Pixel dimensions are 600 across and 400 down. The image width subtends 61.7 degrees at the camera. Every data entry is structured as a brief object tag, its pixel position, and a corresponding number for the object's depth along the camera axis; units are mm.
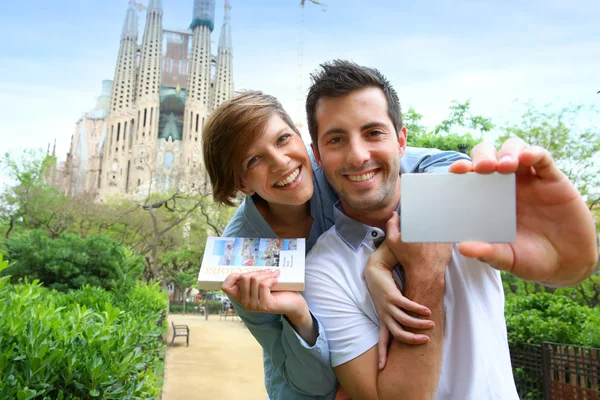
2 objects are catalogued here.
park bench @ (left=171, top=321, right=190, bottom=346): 16150
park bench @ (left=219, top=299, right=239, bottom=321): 33272
